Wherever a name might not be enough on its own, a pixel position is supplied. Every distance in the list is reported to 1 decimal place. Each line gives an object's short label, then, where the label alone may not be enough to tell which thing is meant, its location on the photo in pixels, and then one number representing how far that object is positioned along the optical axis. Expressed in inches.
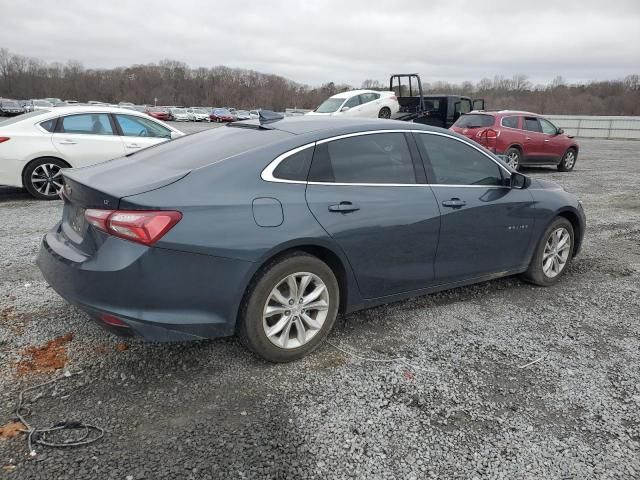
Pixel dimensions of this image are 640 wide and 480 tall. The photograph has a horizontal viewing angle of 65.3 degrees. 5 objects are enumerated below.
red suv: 485.4
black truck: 648.1
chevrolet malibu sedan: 106.3
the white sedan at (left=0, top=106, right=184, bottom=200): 291.3
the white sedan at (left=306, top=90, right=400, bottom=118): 670.5
